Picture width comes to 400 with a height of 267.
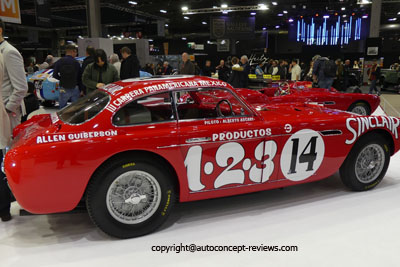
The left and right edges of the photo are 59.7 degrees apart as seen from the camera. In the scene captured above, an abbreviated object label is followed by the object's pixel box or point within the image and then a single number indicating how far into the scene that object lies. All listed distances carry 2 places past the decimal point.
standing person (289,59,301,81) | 12.66
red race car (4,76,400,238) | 2.67
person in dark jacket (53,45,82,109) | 6.79
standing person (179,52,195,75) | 8.89
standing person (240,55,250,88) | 8.84
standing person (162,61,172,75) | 12.90
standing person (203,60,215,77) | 15.33
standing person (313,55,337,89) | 9.37
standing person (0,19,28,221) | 3.24
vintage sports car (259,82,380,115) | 6.67
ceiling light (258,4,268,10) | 19.92
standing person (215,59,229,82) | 11.32
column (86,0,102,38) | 14.05
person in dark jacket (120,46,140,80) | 6.37
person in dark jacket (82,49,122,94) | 5.47
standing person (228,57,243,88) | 8.76
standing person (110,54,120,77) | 7.82
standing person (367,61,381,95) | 11.96
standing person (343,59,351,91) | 12.36
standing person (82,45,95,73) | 6.73
